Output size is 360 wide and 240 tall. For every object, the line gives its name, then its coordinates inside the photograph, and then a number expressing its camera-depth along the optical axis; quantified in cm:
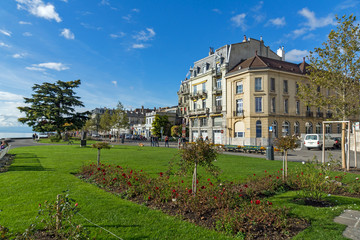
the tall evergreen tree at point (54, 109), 4175
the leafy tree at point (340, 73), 1199
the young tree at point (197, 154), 551
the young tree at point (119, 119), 4912
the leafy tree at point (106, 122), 5679
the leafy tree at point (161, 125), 5893
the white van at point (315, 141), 2675
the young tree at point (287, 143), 827
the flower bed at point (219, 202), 417
